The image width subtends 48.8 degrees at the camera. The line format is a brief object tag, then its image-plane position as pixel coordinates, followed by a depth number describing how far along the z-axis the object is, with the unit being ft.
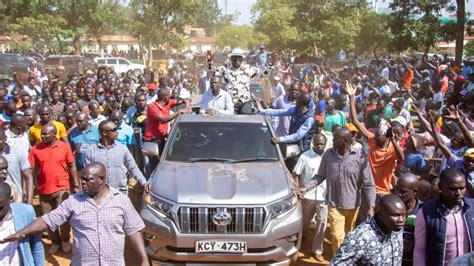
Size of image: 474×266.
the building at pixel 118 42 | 249.14
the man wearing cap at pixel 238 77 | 32.22
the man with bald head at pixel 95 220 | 13.56
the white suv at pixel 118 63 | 104.32
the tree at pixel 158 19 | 128.67
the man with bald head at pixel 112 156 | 19.77
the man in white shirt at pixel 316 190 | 21.45
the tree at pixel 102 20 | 119.65
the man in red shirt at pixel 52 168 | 20.18
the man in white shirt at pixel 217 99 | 27.09
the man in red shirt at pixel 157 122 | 26.51
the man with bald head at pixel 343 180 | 18.84
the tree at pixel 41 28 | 103.40
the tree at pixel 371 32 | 111.04
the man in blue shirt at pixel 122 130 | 25.38
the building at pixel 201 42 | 298.72
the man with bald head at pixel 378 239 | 11.35
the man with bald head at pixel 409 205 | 13.88
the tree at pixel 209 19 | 346.33
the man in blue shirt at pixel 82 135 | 23.54
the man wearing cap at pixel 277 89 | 41.66
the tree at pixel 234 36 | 252.83
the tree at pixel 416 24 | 63.98
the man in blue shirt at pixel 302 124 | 24.73
